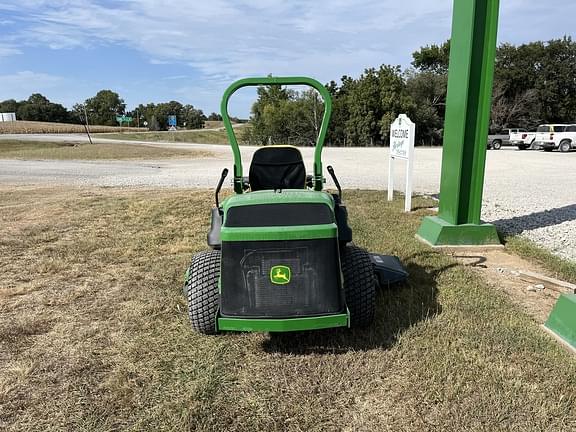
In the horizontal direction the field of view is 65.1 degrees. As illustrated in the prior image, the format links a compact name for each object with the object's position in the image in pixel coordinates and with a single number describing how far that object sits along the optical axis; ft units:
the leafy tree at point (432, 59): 158.20
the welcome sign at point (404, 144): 25.27
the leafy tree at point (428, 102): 133.49
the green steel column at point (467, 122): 17.58
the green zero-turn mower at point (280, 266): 9.11
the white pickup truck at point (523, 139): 92.96
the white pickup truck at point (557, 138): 85.15
